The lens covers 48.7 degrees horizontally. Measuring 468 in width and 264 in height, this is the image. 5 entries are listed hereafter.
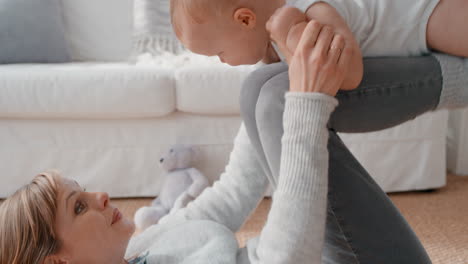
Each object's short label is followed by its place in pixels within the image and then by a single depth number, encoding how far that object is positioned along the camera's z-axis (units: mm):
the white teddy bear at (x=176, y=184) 1848
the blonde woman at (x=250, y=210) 737
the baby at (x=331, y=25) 801
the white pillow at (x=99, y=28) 2570
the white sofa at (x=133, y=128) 1946
